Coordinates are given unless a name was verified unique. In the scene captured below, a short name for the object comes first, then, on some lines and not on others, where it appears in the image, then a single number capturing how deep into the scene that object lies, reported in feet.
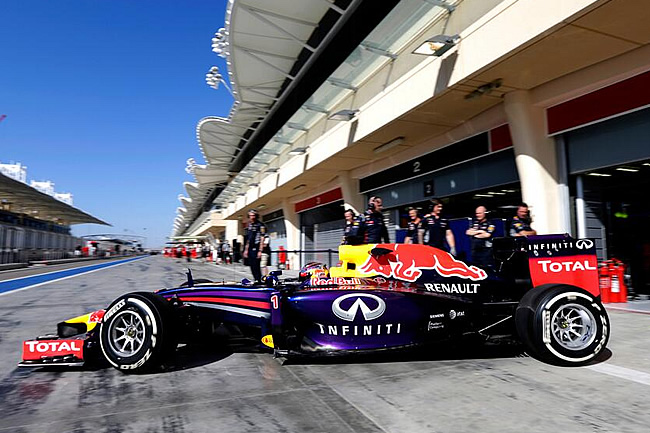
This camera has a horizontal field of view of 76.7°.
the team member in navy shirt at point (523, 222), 19.89
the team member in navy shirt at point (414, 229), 25.08
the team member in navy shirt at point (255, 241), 26.27
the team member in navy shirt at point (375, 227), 23.44
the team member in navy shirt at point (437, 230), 22.80
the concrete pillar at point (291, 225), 78.74
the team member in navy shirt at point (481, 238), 18.30
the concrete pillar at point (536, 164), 25.61
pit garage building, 21.01
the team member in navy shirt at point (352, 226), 23.81
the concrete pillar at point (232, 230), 132.77
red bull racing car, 11.00
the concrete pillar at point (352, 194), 52.90
